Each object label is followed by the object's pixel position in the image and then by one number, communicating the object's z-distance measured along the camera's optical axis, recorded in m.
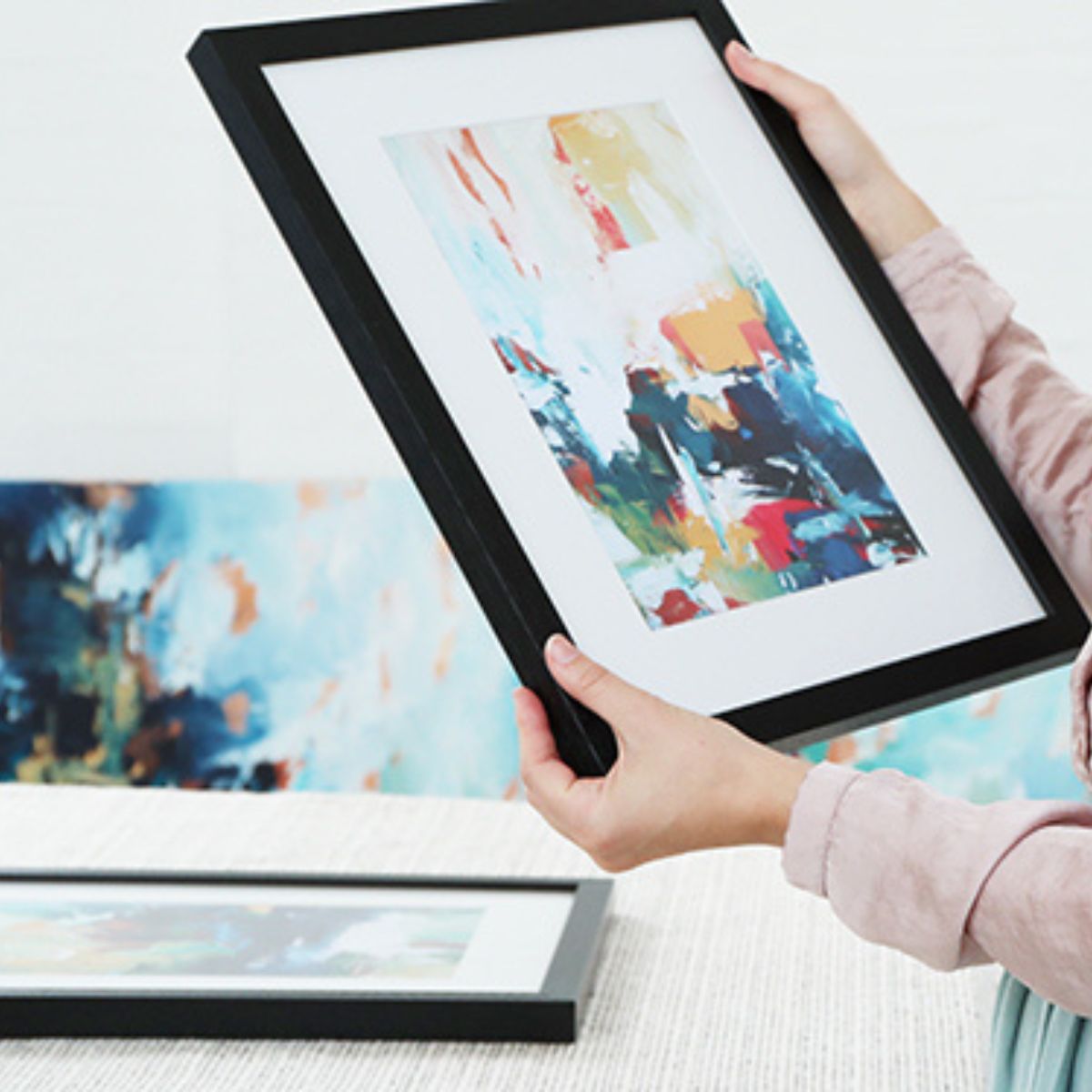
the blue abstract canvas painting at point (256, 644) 3.04
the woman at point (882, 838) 1.47
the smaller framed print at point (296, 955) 1.83
